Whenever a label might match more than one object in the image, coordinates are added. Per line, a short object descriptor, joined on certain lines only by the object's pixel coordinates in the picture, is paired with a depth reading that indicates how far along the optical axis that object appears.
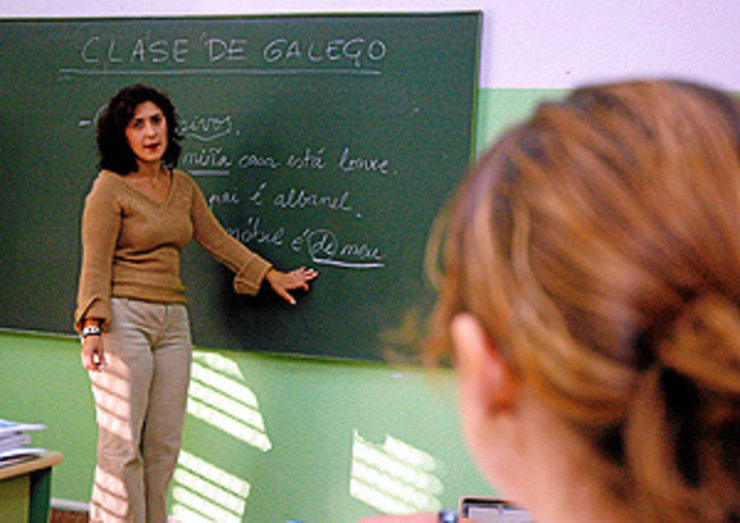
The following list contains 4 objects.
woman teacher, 2.55
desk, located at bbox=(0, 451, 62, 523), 1.87
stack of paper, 1.91
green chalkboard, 2.99
